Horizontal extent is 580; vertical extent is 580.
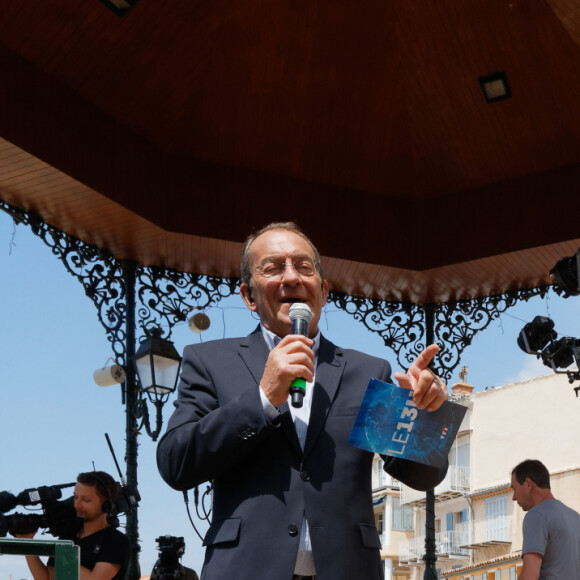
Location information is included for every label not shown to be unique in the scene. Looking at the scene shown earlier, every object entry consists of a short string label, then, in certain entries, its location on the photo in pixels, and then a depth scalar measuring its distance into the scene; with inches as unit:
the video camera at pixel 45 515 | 167.0
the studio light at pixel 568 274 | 218.2
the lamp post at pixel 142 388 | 233.3
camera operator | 162.1
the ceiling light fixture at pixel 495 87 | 223.6
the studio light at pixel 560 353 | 233.3
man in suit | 64.5
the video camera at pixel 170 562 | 189.2
